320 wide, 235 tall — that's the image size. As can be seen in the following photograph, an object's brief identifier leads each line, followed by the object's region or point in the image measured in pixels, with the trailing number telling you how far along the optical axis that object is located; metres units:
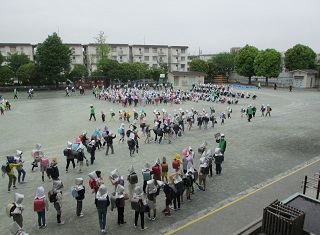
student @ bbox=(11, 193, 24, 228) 7.32
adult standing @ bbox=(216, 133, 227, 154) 13.15
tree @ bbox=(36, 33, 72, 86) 50.34
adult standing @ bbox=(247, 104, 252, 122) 23.65
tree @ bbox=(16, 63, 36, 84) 52.09
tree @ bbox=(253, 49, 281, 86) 56.59
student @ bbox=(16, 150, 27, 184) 11.21
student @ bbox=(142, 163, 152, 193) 10.11
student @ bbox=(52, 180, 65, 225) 8.32
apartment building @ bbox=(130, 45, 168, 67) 78.25
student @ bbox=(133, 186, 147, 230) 8.06
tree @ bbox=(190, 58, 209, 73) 71.16
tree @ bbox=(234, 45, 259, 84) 62.00
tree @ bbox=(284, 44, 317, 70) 59.69
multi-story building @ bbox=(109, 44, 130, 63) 75.06
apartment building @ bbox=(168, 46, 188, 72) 81.69
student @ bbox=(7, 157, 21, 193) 10.68
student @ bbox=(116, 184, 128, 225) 8.23
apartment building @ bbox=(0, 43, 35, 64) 66.38
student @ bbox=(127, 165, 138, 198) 9.53
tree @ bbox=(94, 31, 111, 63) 64.56
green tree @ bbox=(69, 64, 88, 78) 56.03
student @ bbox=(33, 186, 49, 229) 8.06
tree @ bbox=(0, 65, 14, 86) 49.59
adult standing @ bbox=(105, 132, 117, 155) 14.70
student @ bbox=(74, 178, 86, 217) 8.63
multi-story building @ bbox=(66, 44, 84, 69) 71.19
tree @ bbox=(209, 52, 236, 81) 75.31
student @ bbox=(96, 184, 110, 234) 7.96
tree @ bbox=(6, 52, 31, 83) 56.94
